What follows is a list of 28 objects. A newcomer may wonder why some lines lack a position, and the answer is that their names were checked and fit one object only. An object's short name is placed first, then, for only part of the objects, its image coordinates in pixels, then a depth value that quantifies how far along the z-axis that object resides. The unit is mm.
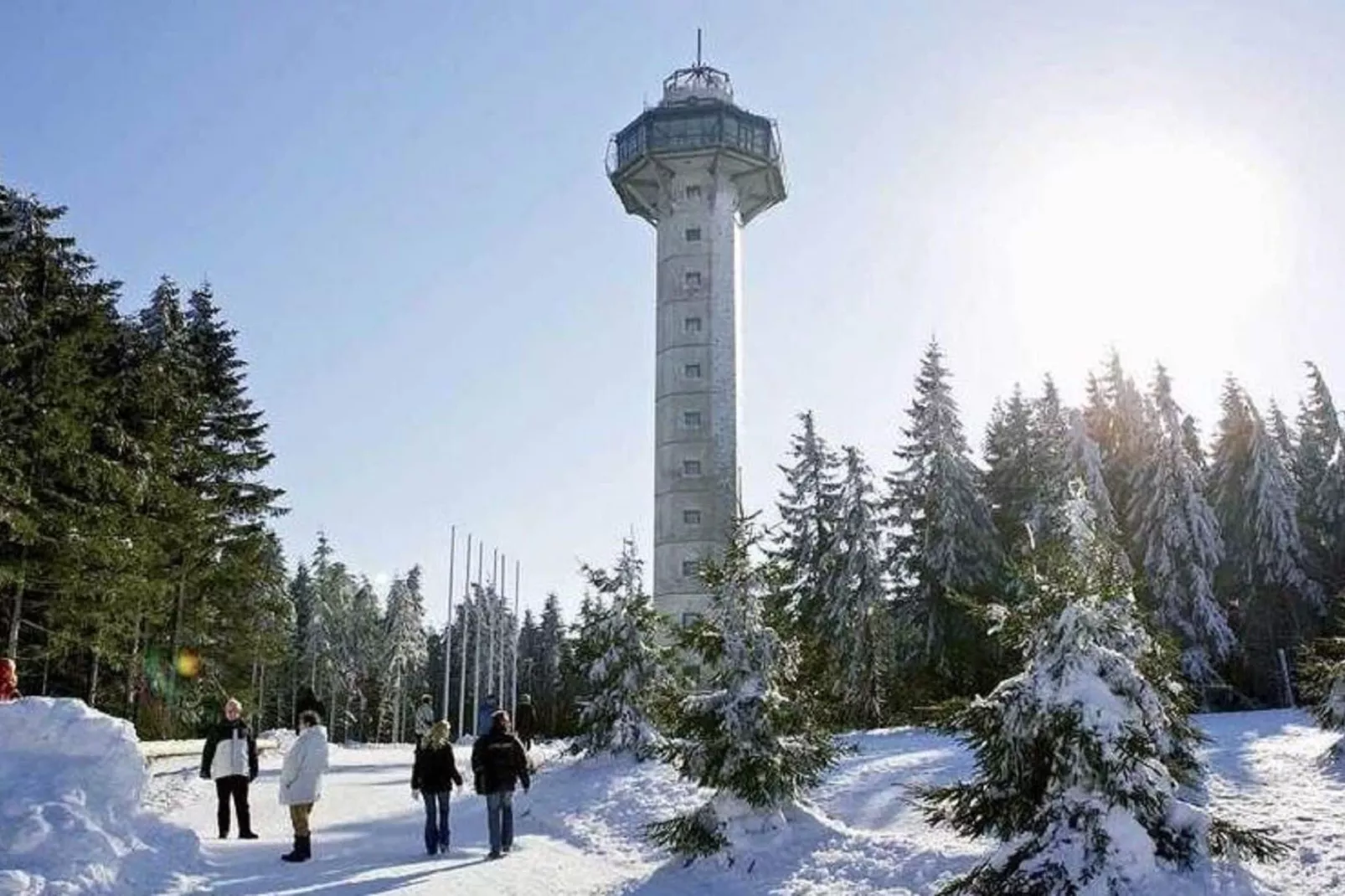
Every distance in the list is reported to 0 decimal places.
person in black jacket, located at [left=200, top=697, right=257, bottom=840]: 14609
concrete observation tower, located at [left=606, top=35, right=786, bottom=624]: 54938
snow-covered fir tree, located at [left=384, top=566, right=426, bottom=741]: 82250
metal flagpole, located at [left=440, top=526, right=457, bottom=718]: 50656
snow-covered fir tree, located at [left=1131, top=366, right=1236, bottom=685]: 37531
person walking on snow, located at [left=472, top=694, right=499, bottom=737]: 23656
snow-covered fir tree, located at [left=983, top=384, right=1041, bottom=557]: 43031
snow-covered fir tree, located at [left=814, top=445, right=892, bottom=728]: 36562
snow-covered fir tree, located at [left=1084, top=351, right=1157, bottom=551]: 42906
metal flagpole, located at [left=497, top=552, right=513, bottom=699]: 59600
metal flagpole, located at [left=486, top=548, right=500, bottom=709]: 56831
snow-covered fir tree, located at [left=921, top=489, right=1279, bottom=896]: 9734
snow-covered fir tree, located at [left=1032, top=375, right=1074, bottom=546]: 37344
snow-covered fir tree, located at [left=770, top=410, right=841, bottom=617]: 42666
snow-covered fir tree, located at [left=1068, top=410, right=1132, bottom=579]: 38500
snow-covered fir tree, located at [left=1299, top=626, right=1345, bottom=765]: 16266
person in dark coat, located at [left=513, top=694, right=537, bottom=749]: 25625
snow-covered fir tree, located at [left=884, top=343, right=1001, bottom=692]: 36969
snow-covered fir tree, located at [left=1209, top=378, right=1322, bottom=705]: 40250
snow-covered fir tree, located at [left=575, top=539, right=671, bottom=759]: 24828
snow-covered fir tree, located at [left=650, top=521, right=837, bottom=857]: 14125
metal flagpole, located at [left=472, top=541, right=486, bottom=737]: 48275
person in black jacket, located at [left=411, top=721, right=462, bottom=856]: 14508
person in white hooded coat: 13203
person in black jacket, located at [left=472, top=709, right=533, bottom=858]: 14367
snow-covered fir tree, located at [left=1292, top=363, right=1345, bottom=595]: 42125
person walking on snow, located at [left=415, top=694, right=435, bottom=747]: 26655
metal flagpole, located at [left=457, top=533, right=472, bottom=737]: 49594
